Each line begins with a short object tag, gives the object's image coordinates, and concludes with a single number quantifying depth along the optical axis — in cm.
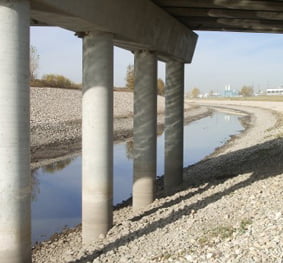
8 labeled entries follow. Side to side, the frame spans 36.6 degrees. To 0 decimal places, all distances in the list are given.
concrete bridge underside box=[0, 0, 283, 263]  653
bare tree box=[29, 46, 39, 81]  6988
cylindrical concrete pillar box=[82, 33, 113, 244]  950
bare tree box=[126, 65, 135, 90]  10376
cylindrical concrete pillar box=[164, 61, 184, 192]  1519
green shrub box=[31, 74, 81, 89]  6525
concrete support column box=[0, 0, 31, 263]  643
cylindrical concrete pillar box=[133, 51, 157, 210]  1245
